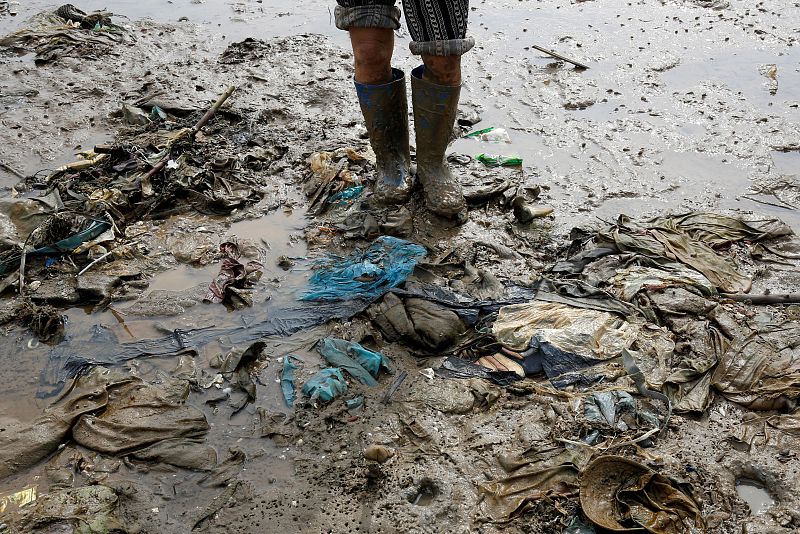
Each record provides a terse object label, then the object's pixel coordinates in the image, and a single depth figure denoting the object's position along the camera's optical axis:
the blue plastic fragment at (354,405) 2.48
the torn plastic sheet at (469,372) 2.57
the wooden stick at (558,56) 4.97
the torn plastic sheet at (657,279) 2.91
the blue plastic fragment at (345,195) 3.71
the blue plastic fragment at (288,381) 2.54
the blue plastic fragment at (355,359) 2.61
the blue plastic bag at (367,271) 3.04
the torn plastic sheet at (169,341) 2.71
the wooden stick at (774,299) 2.86
